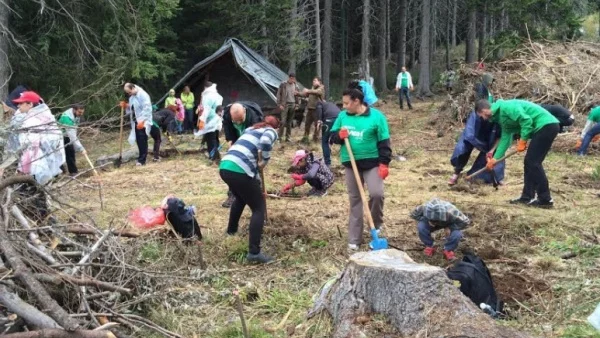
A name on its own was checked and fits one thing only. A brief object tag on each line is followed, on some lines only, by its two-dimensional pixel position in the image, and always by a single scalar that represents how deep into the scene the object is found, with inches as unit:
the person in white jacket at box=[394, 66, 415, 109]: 771.8
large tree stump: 135.0
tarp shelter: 687.1
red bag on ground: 222.1
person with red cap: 217.8
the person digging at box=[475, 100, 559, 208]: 284.8
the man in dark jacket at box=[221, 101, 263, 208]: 252.1
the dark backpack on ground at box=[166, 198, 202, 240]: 227.0
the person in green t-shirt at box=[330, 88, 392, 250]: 225.0
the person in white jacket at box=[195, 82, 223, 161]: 448.8
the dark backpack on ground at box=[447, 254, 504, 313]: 170.2
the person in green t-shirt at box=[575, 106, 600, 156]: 422.9
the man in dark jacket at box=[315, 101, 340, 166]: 410.9
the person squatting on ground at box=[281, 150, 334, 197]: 326.6
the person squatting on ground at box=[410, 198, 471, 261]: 213.2
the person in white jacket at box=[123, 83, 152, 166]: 414.0
